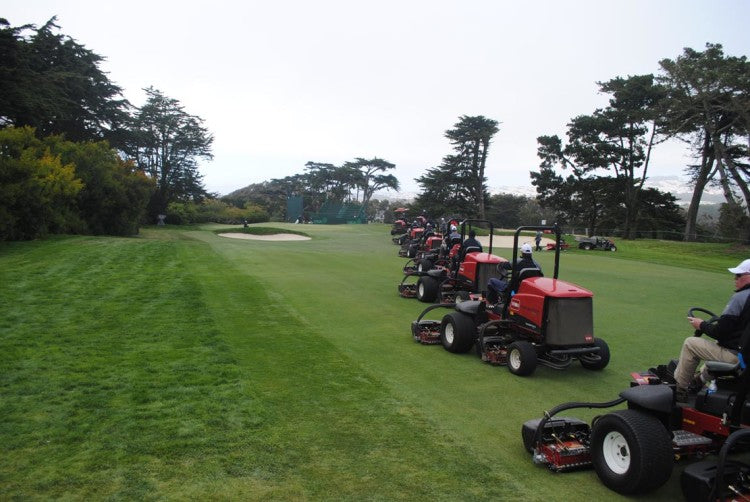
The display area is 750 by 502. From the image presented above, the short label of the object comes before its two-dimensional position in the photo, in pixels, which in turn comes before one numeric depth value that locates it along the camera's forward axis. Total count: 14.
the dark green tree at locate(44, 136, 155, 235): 26.19
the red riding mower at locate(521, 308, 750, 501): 3.59
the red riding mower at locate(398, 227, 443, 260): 19.52
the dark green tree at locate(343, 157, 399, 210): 76.50
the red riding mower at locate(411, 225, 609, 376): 6.74
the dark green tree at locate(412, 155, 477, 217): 52.09
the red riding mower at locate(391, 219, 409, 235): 33.50
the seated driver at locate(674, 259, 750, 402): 4.08
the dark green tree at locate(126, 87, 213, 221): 56.72
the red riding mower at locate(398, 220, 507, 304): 10.93
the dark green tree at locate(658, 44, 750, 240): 34.19
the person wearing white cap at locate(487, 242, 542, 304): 7.41
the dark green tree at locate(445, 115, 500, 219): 51.78
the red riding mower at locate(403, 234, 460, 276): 13.35
